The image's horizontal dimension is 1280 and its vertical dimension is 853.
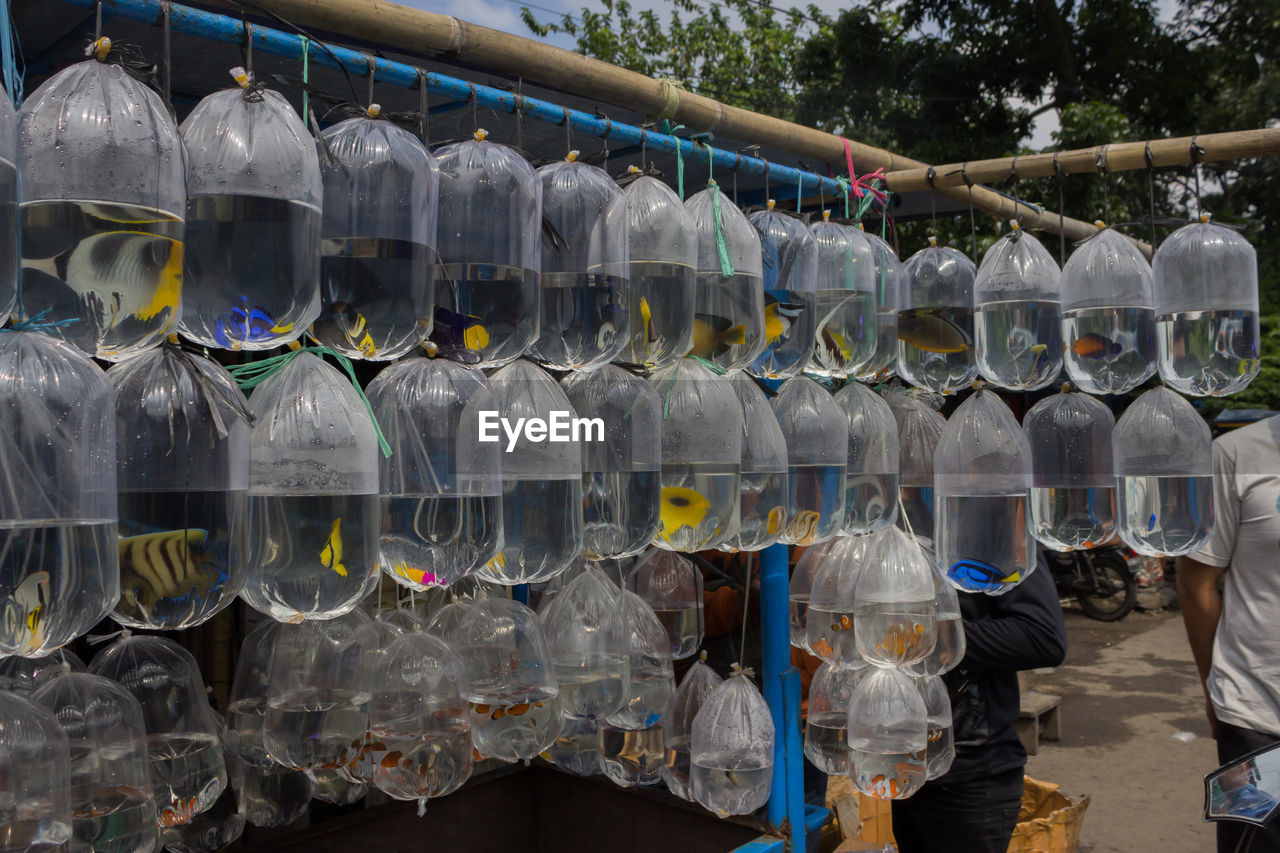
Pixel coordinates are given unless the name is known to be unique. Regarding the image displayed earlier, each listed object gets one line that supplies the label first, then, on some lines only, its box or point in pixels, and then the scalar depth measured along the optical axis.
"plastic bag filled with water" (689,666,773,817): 2.49
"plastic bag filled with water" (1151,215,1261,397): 2.12
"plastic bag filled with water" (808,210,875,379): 2.22
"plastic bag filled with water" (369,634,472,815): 1.87
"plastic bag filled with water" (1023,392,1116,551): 2.31
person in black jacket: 2.77
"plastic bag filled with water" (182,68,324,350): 1.25
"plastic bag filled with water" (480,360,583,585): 1.72
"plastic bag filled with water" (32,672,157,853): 1.57
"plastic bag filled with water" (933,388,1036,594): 2.25
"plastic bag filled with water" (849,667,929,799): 2.49
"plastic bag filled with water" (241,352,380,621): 1.41
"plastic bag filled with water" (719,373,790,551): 2.04
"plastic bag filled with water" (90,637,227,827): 1.85
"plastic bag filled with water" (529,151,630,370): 1.72
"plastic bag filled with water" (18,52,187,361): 1.11
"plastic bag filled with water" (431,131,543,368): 1.58
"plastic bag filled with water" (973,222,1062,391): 2.27
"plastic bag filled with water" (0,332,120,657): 1.08
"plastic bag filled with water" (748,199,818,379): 2.09
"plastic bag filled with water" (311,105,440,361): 1.42
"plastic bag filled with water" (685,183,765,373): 1.91
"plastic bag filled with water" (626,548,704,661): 2.94
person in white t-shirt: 2.77
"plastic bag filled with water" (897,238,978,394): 2.38
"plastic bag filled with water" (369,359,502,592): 1.60
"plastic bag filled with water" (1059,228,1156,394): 2.21
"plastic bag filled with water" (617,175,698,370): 1.78
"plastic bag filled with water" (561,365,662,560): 1.85
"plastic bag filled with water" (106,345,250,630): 1.32
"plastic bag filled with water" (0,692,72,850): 1.29
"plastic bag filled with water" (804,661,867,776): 2.73
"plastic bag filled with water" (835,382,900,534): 2.36
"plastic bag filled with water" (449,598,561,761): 1.99
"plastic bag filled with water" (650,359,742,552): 1.94
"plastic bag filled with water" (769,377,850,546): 2.22
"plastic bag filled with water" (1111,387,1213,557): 2.19
